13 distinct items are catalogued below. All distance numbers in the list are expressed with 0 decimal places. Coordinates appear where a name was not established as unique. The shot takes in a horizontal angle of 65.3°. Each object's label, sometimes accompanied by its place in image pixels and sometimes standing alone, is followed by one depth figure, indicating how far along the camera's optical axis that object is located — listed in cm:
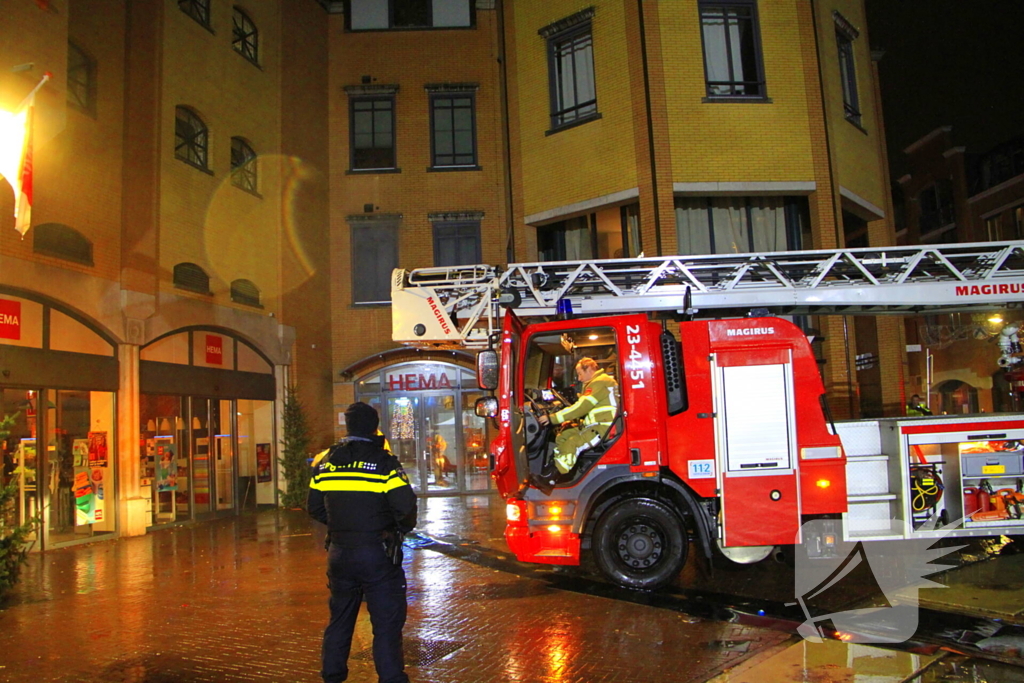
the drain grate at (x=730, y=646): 566
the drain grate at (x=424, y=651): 573
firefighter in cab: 777
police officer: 460
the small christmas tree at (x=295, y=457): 1697
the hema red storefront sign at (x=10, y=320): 1102
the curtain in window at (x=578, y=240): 1548
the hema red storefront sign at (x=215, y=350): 1548
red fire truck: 740
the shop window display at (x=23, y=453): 1141
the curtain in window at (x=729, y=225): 1438
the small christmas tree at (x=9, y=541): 812
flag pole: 989
